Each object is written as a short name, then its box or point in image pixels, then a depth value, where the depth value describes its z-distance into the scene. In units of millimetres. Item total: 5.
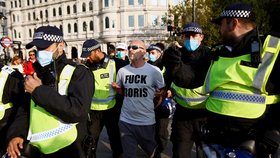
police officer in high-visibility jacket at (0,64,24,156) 3154
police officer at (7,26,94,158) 2467
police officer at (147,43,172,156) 5582
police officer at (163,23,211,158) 4180
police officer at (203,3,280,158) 2277
